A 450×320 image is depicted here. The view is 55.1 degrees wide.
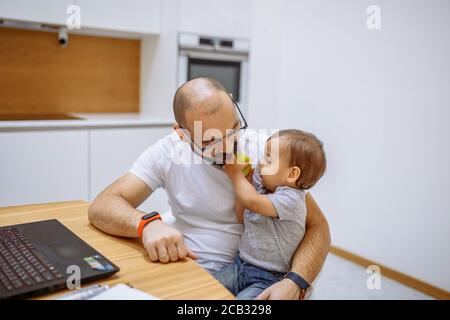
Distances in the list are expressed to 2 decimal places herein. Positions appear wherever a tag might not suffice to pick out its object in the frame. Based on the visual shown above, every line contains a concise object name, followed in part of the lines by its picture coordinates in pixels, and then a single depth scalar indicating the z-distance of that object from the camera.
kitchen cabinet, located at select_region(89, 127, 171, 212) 2.87
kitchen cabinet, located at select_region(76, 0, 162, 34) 2.87
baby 1.23
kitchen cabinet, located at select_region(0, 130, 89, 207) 2.60
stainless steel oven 3.23
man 1.14
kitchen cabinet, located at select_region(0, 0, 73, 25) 2.60
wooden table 0.89
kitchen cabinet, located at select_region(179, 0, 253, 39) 3.22
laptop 0.84
